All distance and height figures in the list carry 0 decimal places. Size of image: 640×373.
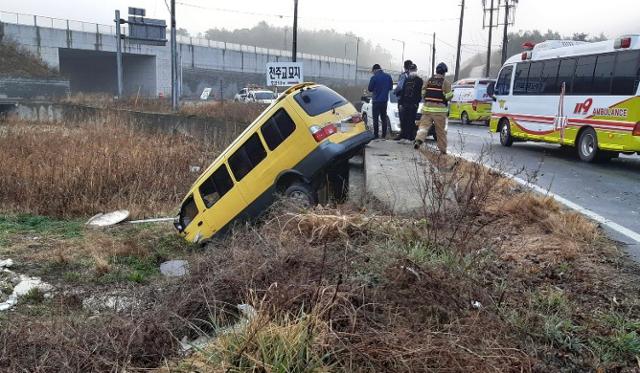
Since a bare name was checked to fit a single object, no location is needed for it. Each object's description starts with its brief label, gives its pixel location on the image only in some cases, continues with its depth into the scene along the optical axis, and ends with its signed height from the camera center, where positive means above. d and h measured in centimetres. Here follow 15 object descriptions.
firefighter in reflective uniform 1024 -20
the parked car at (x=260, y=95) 3115 -64
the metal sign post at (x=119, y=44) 2511 +192
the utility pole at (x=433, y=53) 5638 +442
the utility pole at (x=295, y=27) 1888 +219
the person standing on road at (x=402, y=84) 1171 +17
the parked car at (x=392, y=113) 1512 -69
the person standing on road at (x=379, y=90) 1180 +1
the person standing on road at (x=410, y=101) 1152 -23
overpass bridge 4616 +235
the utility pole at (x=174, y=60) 2299 +97
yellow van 706 -102
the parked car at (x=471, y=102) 2591 -37
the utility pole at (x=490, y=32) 4141 +534
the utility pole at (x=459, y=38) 4138 +453
